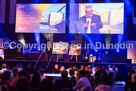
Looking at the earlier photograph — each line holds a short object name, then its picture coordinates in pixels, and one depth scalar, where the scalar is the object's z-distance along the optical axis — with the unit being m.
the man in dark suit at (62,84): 5.03
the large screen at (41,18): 16.59
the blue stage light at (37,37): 17.58
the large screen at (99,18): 15.98
